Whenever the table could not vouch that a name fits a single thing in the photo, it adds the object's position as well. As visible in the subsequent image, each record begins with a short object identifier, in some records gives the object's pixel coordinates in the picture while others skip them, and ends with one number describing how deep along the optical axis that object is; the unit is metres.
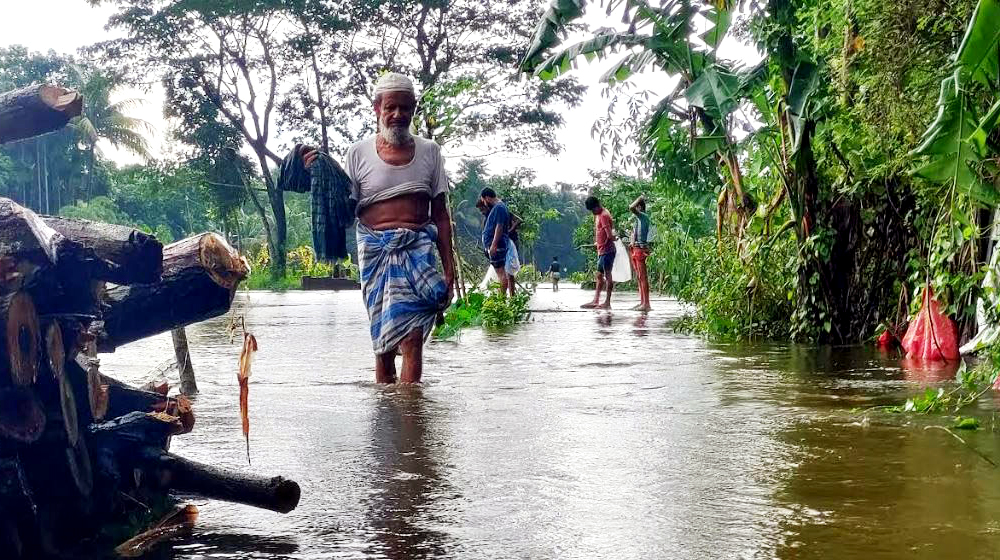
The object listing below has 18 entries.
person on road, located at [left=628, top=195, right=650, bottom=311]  16.11
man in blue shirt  14.64
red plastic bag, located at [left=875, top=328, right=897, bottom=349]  8.14
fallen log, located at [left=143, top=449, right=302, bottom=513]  2.92
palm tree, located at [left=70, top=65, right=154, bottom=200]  48.38
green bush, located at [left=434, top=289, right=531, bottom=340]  12.47
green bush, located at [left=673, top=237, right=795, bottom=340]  9.28
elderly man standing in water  6.09
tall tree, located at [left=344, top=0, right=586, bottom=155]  30.12
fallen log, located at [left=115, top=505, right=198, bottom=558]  2.75
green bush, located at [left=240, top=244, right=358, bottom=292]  36.81
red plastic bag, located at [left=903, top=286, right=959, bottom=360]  6.99
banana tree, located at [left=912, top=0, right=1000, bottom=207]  3.91
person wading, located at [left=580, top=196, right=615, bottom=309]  16.39
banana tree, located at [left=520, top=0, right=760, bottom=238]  7.19
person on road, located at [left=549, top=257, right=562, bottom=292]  28.96
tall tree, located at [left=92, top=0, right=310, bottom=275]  31.92
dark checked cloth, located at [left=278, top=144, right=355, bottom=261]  6.10
